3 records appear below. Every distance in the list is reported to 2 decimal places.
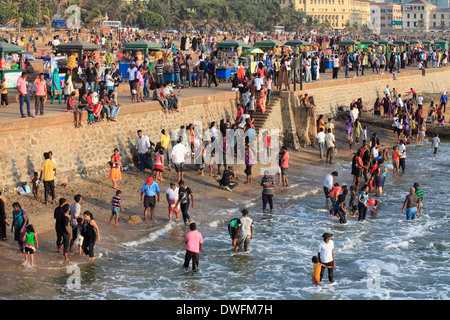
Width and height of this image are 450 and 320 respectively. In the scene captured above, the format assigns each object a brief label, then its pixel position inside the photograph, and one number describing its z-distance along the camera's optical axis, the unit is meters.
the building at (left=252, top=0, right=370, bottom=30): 175.75
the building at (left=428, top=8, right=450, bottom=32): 189.88
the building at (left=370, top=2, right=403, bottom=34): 185.65
